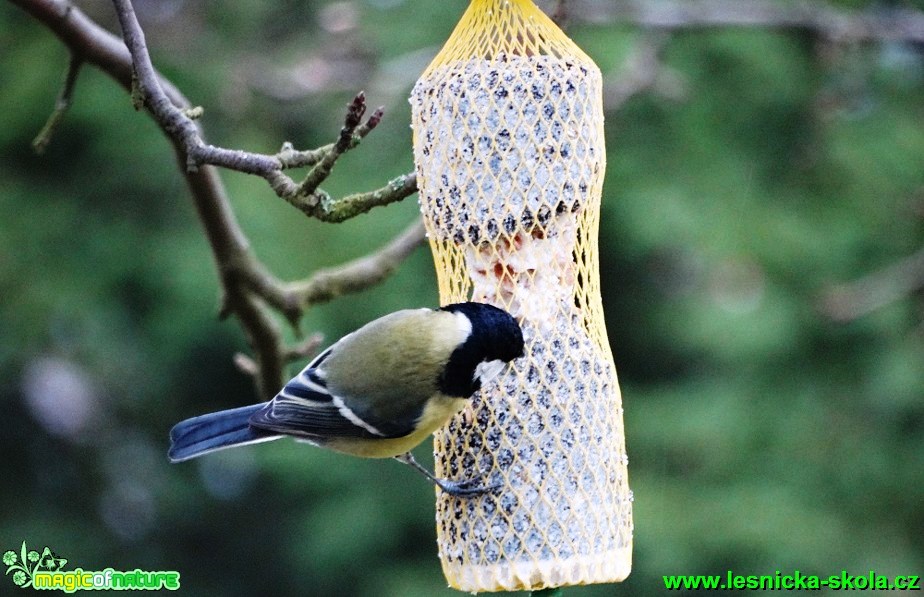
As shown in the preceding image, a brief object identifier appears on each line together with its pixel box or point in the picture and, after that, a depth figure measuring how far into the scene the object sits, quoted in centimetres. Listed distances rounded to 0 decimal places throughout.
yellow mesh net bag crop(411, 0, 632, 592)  572
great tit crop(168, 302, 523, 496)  572
